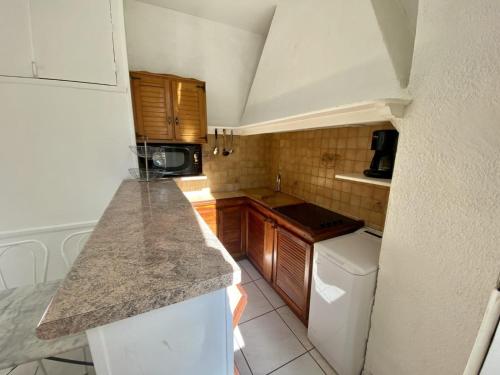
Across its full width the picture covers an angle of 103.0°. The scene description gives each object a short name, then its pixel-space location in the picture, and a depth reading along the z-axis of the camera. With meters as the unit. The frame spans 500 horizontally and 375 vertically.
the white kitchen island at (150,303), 0.39
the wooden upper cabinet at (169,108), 1.77
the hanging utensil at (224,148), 2.50
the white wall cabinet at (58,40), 1.24
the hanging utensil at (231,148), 2.52
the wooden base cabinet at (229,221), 2.22
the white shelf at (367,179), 1.11
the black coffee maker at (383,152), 1.17
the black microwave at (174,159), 1.83
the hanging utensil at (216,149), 2.40
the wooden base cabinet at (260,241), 1.93
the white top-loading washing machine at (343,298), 1.10
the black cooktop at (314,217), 1.51
